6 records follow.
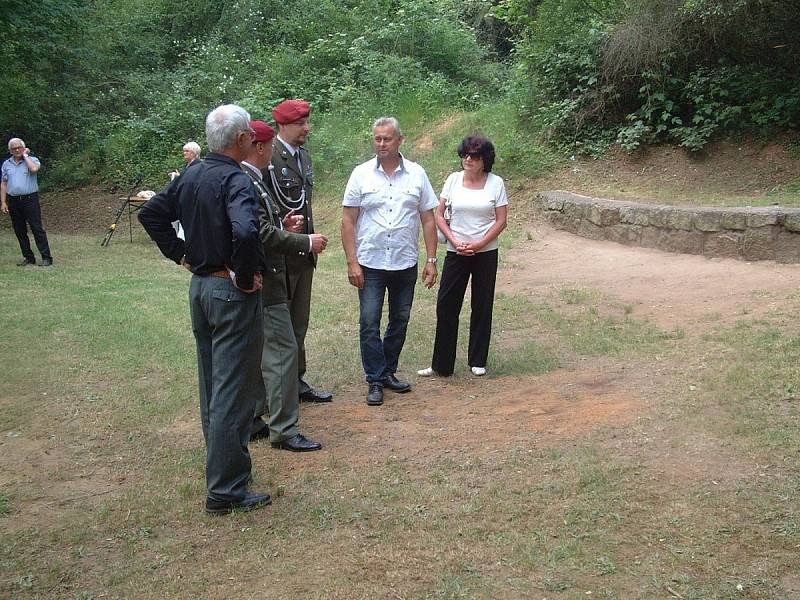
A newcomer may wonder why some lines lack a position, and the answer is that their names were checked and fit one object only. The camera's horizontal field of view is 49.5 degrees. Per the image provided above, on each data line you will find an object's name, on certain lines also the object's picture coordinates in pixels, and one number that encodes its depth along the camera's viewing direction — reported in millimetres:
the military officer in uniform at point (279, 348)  4711
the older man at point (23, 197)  11875
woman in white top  6039
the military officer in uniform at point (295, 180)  5117
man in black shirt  3764
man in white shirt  5613
